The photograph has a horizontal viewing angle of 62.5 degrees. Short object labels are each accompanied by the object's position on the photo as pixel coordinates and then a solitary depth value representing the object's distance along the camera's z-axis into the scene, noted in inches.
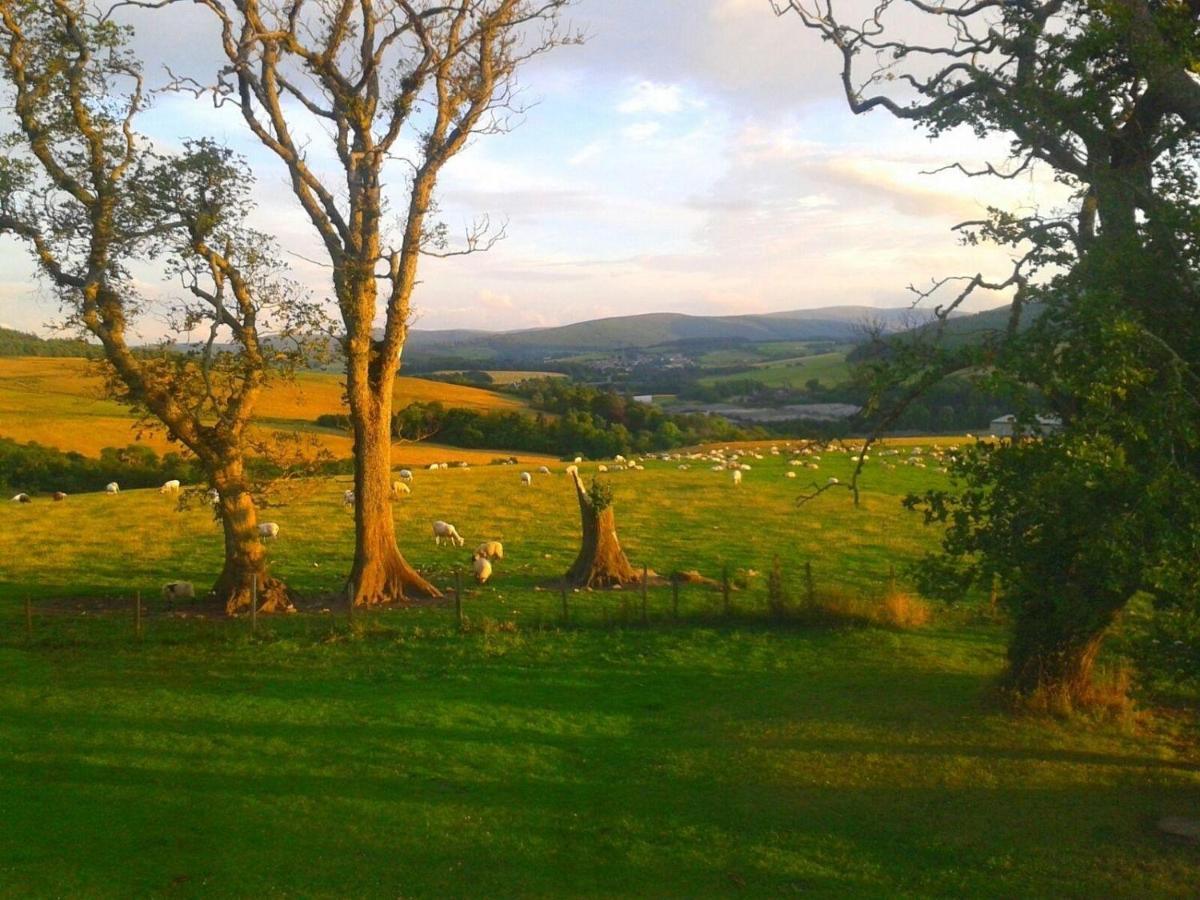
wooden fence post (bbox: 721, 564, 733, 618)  806.5
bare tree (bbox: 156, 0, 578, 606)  829.2
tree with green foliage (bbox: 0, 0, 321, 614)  762.8
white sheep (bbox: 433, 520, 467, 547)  1264.8
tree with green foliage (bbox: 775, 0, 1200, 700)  374.0
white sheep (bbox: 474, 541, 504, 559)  1119.0
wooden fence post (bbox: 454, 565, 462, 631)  765.3
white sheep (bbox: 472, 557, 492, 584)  1002.1
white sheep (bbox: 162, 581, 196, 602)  898.7
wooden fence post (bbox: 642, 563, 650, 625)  796.6
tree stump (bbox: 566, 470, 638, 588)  978.7
